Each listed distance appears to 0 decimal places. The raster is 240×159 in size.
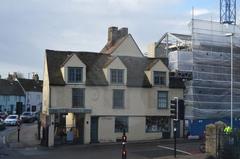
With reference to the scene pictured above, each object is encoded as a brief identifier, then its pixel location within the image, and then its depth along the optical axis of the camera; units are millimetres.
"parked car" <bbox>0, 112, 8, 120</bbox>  64896
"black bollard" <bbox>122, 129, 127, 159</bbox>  21639
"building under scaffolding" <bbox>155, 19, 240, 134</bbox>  37869
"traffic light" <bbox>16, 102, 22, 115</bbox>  37072
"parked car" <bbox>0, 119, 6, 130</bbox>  48999
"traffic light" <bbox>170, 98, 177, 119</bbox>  23975
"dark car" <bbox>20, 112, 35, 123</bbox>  60839
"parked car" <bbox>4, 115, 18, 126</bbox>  57164
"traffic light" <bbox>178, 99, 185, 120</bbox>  23851
